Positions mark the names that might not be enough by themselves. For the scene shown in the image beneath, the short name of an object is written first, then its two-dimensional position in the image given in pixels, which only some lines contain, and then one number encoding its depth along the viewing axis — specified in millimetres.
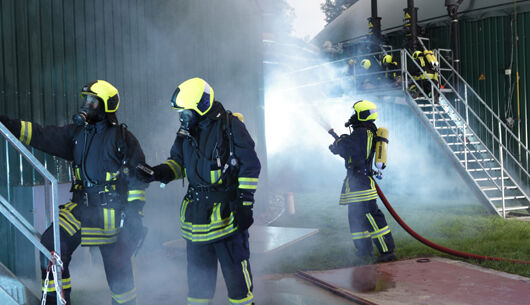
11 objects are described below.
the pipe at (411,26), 12992
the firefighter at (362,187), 6324
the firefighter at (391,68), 12436
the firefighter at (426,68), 11750
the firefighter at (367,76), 13289
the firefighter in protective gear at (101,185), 4109
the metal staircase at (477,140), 9953
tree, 41300
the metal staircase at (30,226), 3137
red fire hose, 5885
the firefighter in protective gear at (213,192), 3777
